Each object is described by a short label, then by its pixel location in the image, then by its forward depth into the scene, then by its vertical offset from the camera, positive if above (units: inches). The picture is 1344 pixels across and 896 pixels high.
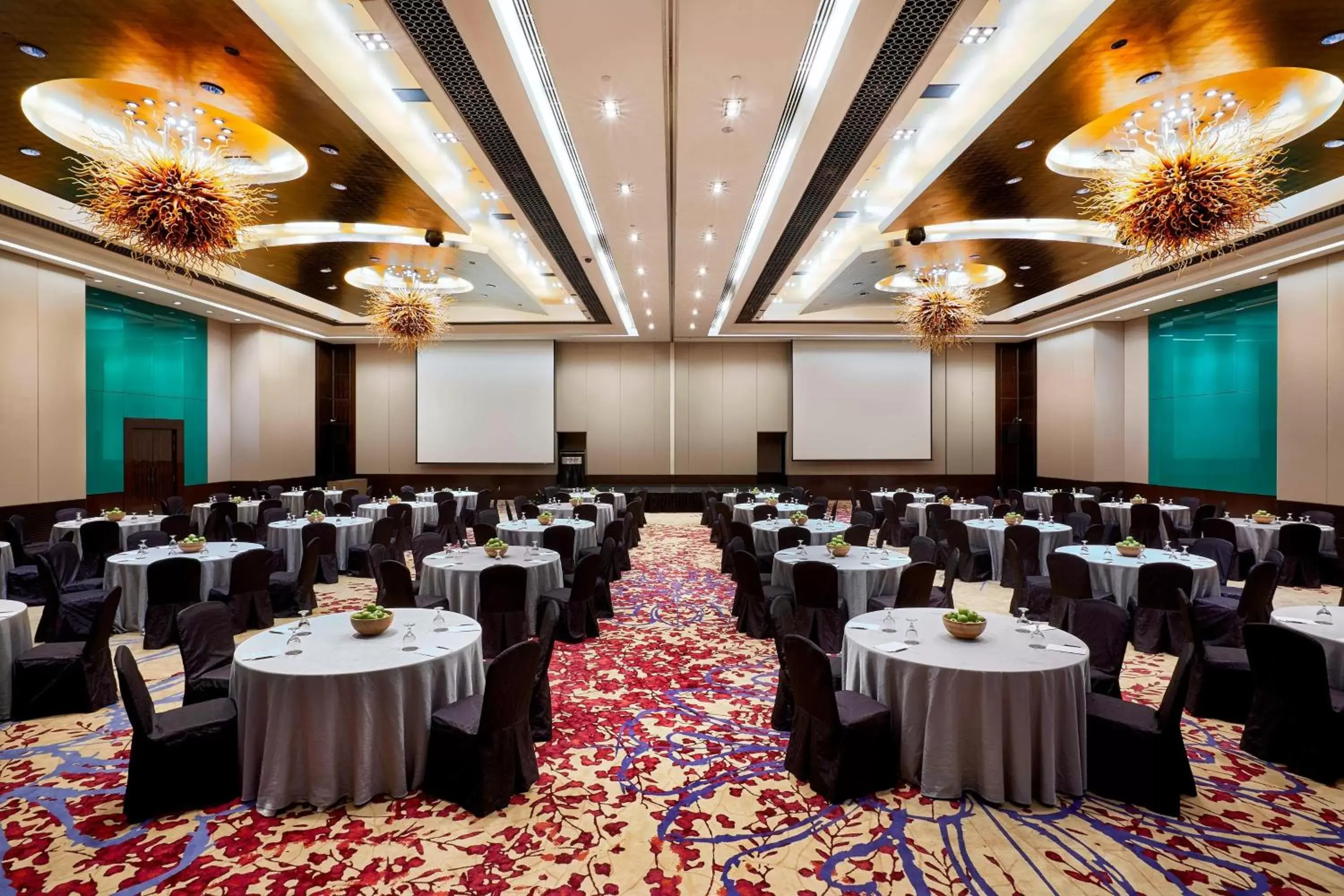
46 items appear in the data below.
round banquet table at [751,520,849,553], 371.6 -49.4
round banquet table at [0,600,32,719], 183.3 -54.1
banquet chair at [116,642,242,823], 133.3 -63.8
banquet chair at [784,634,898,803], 141.8 -62.3
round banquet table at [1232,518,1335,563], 354.9 -50.2
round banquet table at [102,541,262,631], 265.4 -53.4
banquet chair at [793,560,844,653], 237.0 -57.2
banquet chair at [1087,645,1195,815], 137.1 -64.9
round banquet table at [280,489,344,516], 539.8 -43.6
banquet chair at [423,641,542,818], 136.8 -62.7
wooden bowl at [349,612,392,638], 161.3 -43.4
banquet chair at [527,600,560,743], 169.9 -67.5
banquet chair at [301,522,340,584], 329.4 -53.2
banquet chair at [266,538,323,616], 279.6 -61.8
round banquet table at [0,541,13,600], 304.7 -51.4
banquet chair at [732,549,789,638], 257.7 -60.6
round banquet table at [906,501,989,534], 491.8 -50.5
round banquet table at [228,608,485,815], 136.9 -57.4
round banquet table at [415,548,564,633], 251.0 -51.3
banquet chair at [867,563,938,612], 217.5 -46.2
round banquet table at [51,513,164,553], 365.1 -44.4
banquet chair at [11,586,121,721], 186.7 -64.2
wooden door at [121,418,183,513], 522.9 -12.9
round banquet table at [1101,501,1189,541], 454.0 -48.2
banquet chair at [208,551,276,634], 261.6 -58.1
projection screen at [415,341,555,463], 754.8 +57.7
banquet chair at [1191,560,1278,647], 214.5 -57.1
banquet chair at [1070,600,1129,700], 164.7 -51.8
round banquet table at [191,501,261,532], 469.1 -47.3
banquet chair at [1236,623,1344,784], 150.6 -60.9
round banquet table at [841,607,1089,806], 137.9 -58.0
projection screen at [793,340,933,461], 754.8 +55.0
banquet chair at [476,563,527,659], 229.5 -56.2
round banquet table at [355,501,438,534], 474.0 -49.2
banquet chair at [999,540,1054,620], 274.5 -59.5
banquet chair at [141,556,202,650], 245.0 -55.4
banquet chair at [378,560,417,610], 223.8 -45.6
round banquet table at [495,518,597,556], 365.4 -48.8
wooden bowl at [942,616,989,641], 158.1 -43.8
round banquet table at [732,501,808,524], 476.8 -48.2
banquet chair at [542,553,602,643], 252.2 -61.5
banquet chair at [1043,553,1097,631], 239.0 -50.6
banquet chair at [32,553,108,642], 241.9 -62.1
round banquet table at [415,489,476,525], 593.6 -46.9
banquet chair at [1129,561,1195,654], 234.7 -58.8
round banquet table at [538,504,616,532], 496.7 -50.1
